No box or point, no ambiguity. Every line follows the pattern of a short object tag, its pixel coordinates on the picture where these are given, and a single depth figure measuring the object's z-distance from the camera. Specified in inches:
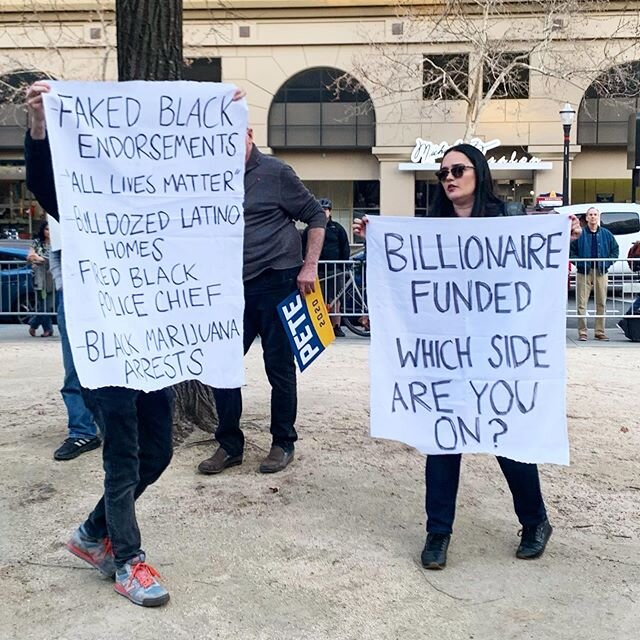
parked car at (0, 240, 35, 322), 475.2
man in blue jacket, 470.6
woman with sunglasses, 146.9
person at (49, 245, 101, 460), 205.6
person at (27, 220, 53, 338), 458.6
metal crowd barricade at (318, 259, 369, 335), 456.8
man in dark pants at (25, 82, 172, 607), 128.8
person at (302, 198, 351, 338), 457.7
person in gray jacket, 187.3
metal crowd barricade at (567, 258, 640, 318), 471.5
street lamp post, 863.3
